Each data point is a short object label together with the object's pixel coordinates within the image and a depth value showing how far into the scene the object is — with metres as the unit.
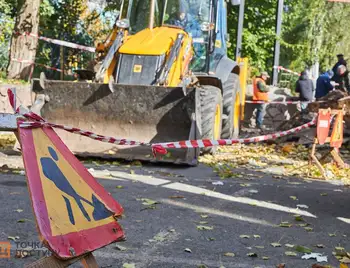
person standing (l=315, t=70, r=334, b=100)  17.28
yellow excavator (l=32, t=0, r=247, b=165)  10.13
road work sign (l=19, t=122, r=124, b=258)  3.29
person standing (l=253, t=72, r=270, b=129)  18.48
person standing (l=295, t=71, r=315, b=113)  18.05
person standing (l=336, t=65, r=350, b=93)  16.98
